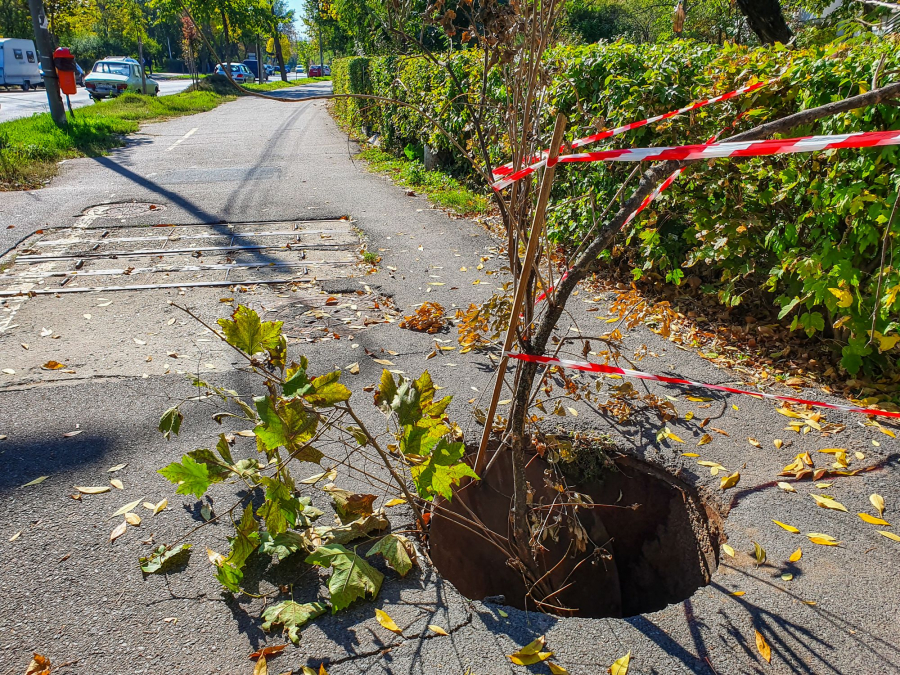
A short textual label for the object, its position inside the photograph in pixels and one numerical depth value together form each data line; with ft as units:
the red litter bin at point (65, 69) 46.36
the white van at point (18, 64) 118.93
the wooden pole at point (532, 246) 6.43
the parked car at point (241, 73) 156.50
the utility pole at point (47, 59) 42.14
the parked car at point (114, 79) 91.86
